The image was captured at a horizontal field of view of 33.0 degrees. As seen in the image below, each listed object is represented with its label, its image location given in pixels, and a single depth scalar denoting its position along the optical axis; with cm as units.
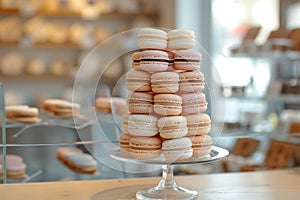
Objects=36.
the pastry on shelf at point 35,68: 484
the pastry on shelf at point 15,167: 151
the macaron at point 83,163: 169
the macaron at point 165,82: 111
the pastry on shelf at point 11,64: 480
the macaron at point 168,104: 110
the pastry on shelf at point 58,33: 489
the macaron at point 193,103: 112
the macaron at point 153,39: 115
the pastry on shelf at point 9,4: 477
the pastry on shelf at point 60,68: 489
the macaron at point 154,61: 112
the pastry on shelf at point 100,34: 493
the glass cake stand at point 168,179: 111
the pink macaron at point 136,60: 115
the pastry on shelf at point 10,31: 477
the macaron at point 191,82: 112
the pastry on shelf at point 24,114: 161
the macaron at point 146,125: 111
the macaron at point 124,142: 116
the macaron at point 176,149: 110
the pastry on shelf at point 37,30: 481
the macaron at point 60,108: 172
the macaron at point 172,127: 110
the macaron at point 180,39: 115
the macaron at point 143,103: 112
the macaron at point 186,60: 114
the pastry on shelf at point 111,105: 128
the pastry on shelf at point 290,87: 372
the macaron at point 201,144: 113
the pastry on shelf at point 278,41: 367
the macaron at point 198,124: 112
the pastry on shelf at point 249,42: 392
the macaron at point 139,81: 112
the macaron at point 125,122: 116
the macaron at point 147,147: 110
